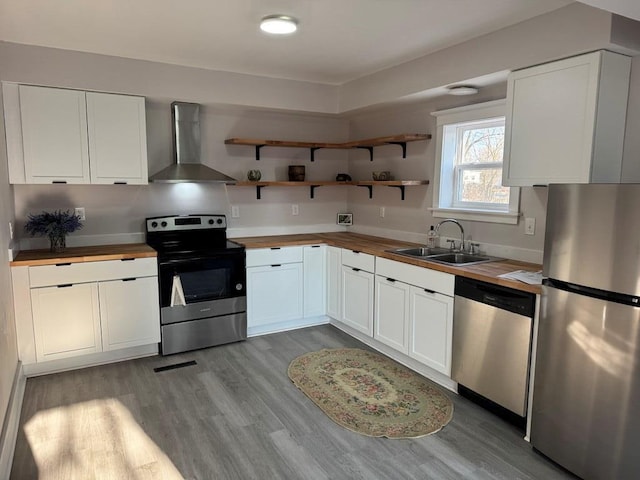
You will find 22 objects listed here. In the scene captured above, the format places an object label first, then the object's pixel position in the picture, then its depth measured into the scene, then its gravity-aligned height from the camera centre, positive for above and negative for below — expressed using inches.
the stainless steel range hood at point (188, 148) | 149.4 +15.1
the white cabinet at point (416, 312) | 116.6 -34.4
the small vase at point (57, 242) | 131.3 -16.1
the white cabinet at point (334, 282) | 160.4 -33.7
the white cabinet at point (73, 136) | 123.6 +15.8
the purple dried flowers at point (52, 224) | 128.7 -10.5
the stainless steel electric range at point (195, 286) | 139.1 -31.6
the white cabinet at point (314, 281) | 162.7 -33.5
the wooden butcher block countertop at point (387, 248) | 103.7 -18.9
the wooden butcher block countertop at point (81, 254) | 121.0 -19.2
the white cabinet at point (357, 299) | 145.5 -36.9
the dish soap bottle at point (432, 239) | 144.1 -15.4
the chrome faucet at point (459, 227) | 133.3 -10.5
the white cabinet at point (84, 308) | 121.3 -34.7
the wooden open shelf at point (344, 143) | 150.1 +18.5
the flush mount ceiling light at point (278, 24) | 101.2 +39.3
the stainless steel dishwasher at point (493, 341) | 96.1 -34.8
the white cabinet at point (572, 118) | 91.7 +16.8
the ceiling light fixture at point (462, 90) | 125.7 +29.8
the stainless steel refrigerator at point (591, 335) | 73.8 -25.6
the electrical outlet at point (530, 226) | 118.0 -8.7
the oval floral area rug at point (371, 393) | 102.4 -53.5
